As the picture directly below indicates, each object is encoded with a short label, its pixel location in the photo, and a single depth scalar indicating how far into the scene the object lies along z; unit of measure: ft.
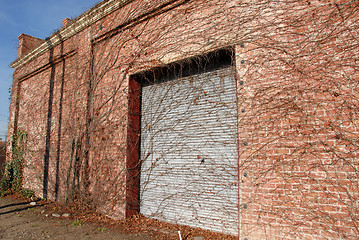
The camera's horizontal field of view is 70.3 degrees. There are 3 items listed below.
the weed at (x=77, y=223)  17.30
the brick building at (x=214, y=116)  10.23
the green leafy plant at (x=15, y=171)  30.07
